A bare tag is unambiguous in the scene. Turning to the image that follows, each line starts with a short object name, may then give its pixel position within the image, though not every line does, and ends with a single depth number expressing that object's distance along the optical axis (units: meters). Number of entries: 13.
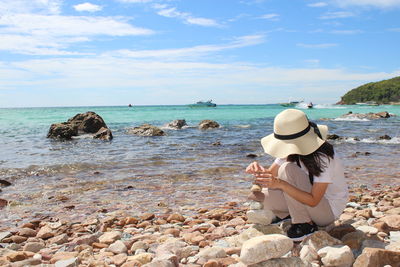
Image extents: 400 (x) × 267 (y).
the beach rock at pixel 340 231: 4.27
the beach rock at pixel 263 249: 3.38
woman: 3.95
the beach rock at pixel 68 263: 3.97
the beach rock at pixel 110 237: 5.04
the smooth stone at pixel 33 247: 4.88
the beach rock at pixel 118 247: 4.58
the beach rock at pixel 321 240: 3.89
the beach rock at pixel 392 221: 4.61
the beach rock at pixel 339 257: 3.47
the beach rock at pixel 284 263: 3.42
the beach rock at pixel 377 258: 3.32
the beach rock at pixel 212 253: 4.09
